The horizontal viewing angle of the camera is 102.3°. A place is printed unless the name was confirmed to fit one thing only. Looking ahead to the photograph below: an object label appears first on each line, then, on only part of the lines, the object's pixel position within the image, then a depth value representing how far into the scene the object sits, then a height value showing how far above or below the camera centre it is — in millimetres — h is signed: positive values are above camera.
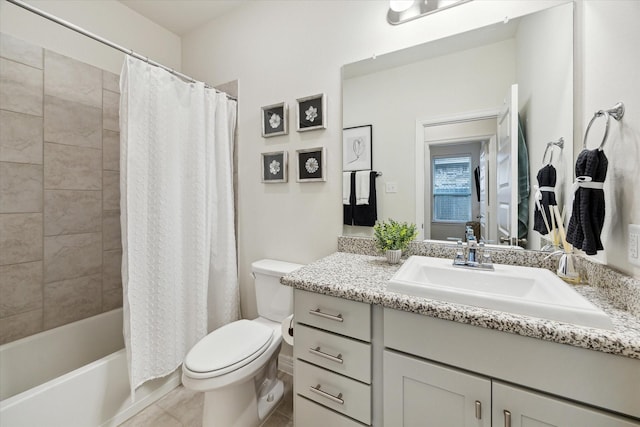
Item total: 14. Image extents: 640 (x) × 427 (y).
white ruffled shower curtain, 1359 -39
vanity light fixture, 1276 +1039
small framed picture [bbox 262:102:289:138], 1735 +632
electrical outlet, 715 -90
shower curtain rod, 1084 +859
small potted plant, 1287 -140
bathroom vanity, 630 -449
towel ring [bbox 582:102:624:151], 797 +315
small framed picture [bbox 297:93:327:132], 1581 +621
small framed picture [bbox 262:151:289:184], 1758 +309
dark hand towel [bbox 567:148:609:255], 812 +45
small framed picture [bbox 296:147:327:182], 1606 +300
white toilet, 1152 -711
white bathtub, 1135 -894
